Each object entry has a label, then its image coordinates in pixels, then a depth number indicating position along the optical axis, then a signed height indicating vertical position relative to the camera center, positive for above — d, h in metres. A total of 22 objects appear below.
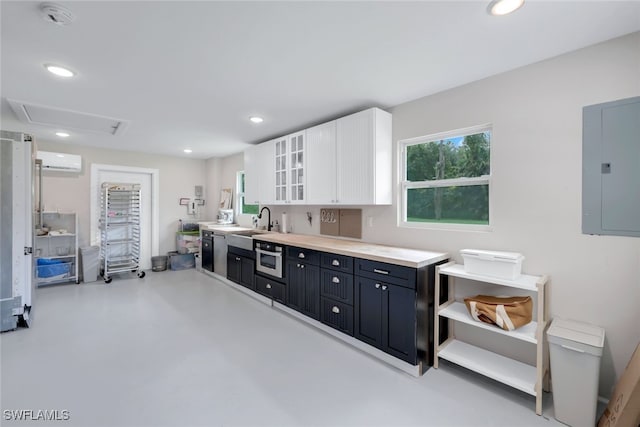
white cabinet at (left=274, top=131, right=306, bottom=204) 3.79 +0.62
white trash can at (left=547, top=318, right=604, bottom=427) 1.69 -0.96
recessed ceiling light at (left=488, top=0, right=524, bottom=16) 1.51 +1.12
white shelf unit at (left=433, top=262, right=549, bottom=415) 1.88 -1.08
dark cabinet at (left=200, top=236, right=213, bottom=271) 5.36 -0.76
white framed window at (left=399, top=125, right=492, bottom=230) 2.55 +0.33
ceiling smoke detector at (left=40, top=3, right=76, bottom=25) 1.55 +1.12
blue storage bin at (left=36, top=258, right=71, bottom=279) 4.56 -0.89
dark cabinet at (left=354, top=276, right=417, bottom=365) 2.28 -0.89
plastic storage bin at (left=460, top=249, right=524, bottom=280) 2.05 -0.37
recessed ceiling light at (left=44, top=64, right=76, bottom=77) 2.22 +1.15
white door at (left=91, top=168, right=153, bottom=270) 5.68 +0.18
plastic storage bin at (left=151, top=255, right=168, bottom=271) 5.76 -1.00
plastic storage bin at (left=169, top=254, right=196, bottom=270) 5.89 -1.00
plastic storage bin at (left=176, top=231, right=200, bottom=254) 6.05 -0.60
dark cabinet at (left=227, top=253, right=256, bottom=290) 4.17 -0.87
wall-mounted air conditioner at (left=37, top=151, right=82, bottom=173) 4.68 +0.88
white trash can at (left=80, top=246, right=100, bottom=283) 4.91 -0.86
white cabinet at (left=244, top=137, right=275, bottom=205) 4.35 +0.64
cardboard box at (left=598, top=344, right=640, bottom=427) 1.45 -1.00
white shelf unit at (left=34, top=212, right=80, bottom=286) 4.62 -0.63
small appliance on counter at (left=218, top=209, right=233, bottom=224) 6.00 -0.05
